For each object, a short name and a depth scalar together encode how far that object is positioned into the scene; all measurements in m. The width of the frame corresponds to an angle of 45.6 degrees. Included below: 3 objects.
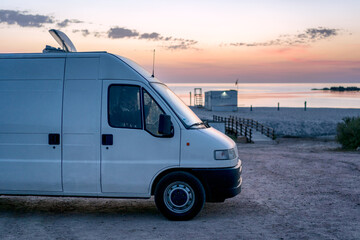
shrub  21.48
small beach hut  68.94
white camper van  6.54
